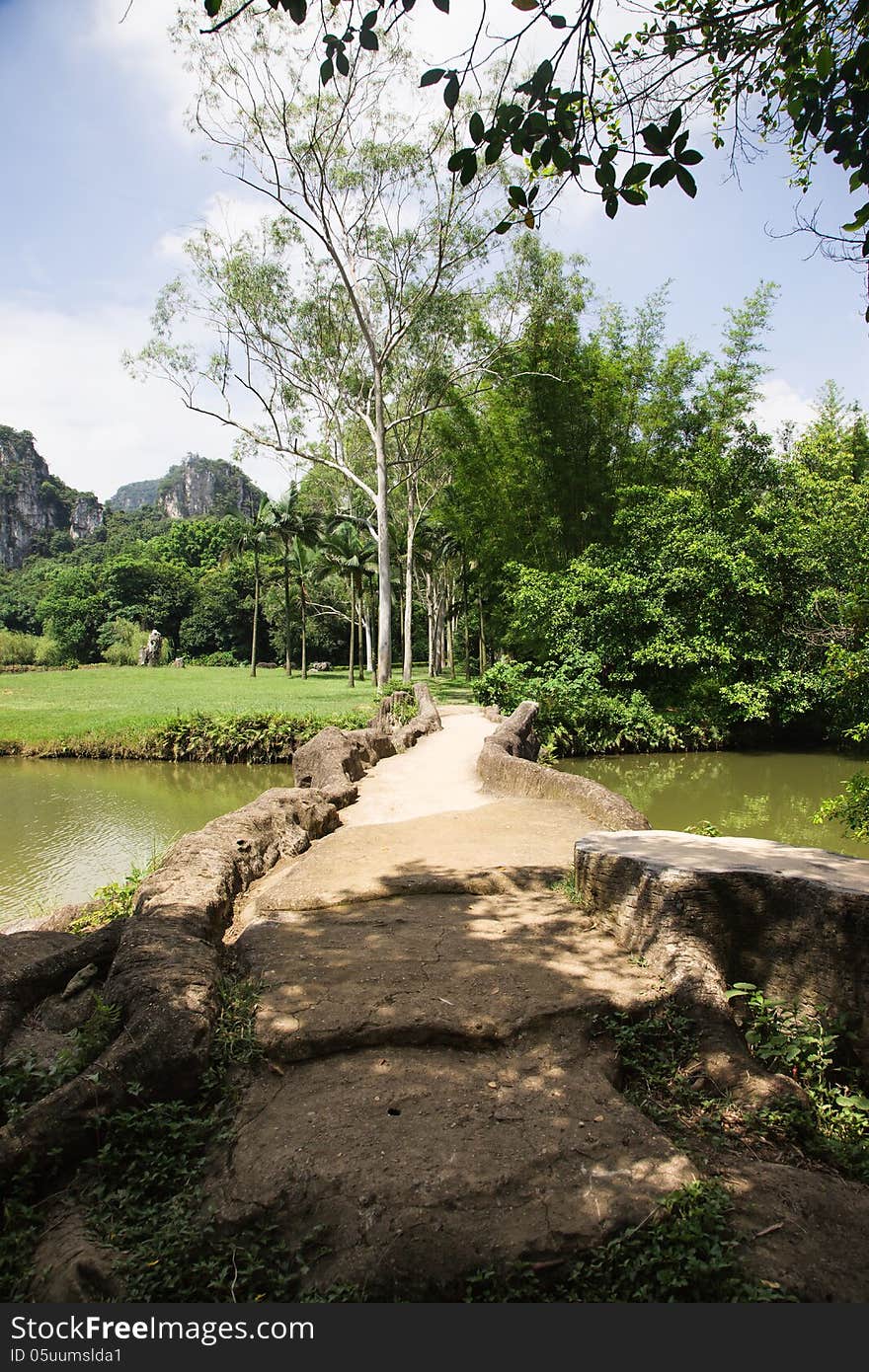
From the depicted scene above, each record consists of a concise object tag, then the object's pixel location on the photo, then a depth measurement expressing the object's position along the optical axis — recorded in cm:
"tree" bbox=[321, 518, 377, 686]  3401
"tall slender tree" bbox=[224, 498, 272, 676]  3691
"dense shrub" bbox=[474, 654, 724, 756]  1841
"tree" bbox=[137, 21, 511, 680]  1953
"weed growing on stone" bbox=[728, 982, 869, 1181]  283
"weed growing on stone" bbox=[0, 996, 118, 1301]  225
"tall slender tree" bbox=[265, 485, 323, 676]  3431
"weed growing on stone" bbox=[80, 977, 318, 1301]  217
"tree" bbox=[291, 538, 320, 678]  3686
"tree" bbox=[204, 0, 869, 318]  296
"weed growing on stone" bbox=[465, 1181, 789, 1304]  206
